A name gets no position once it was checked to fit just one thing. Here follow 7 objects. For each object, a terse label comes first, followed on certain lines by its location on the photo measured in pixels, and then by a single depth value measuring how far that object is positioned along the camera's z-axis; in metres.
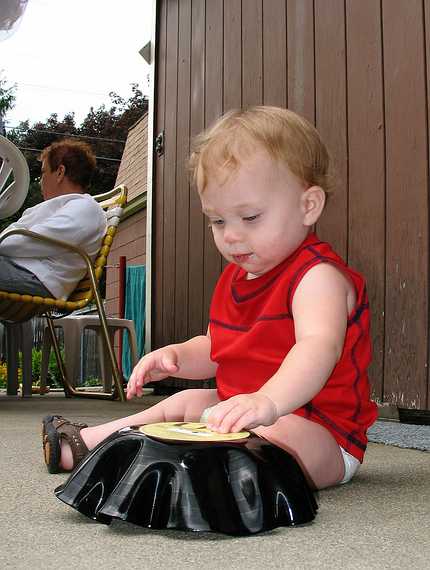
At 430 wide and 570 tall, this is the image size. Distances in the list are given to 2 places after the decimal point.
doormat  1.73
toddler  1.09
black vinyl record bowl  0.82
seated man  3.07
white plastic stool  4.15
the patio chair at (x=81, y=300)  3.02
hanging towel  8.09
